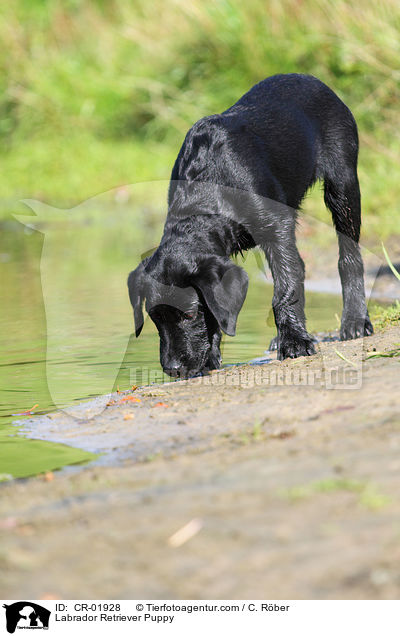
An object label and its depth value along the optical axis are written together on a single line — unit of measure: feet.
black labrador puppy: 27.84
